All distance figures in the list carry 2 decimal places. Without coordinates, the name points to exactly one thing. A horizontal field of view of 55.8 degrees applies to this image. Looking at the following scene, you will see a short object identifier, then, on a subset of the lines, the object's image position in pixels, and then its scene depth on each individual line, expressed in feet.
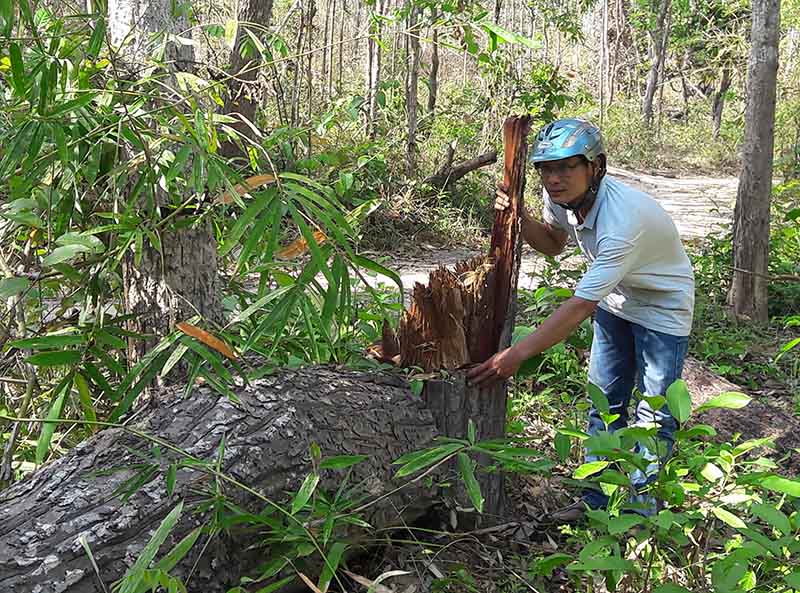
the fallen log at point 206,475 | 6.07
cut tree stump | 9.02
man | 9.10
